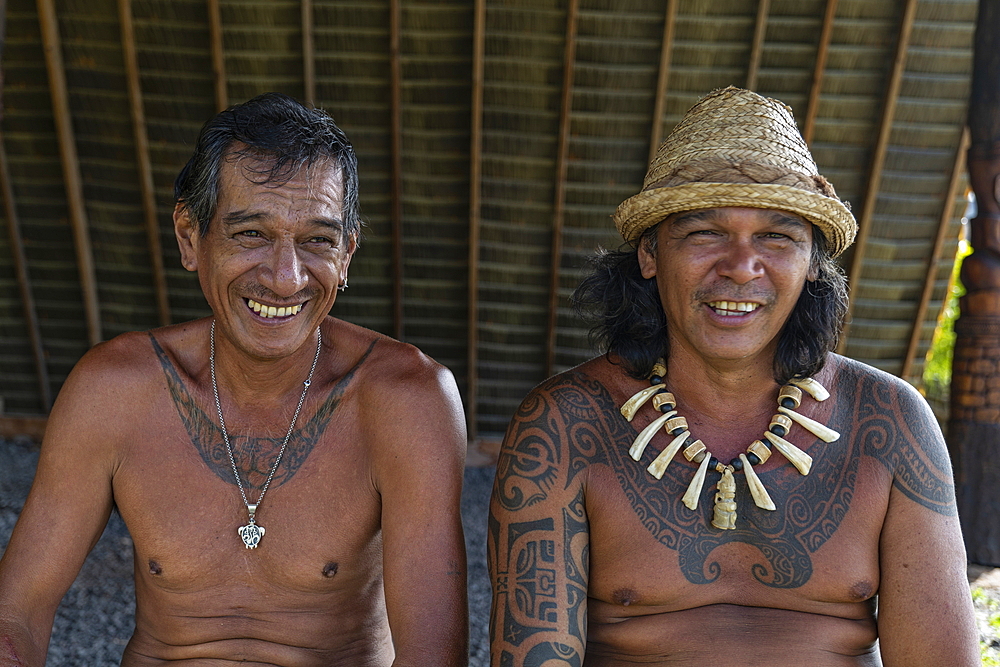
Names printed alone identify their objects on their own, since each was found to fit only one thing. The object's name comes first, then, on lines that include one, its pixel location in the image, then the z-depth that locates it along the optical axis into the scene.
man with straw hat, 2.02
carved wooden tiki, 3.98
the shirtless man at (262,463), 2.12
